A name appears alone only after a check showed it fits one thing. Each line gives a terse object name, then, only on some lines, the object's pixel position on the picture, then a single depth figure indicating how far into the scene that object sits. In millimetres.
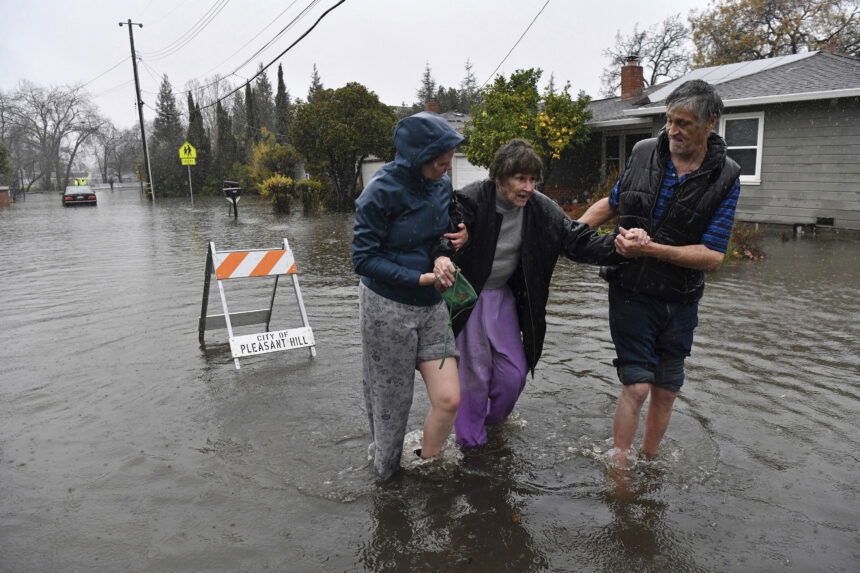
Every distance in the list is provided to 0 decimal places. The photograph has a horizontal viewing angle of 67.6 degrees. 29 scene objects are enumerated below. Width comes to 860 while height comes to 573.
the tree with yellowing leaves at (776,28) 31578
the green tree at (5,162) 41562
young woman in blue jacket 3176
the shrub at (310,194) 25895
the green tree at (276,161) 39844
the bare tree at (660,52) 41875
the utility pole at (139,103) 39338
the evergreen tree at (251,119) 57612
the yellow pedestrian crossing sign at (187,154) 31938
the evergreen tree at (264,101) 70500
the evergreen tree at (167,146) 48156
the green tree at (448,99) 59606
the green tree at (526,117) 18438
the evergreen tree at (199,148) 49750
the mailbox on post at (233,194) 23250
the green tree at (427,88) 67750
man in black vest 3182
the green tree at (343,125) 24469
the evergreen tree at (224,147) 50406
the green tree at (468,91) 62838
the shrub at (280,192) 24891
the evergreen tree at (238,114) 69688
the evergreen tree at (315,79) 76250
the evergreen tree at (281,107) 60219
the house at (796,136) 13773
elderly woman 3613
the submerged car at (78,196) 34781
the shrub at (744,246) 10895
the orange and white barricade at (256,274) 5969
